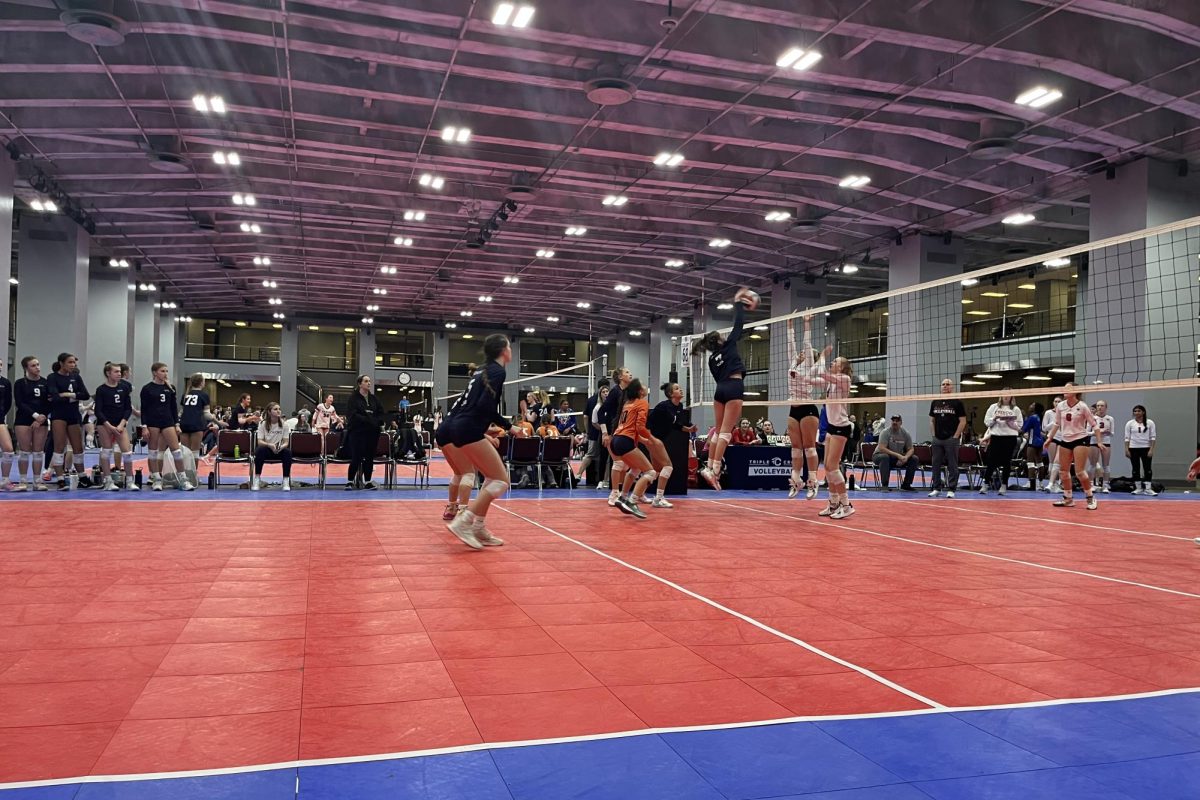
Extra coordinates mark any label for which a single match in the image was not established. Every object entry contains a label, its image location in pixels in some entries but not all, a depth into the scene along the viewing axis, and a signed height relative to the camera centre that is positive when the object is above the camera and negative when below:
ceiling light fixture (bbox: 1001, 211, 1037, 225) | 20.92 +5.39
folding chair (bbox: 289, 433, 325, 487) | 13.64 -0.44
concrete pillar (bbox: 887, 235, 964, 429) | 22.59 +3.06
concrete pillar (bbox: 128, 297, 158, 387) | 33.19 +3.65
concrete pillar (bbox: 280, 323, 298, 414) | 42.69 +2.98
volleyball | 8.87 +1.38
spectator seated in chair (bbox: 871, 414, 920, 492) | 16.36 -0.49
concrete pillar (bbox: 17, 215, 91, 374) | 21.17 +3.40
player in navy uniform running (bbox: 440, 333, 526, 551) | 6.87 -0.09
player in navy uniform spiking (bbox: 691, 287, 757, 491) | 9.46 +0.58
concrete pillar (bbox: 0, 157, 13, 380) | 15.89 +3.67
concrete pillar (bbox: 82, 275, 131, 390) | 26.66 +3.44
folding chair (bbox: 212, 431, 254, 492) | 13.28 -0.38
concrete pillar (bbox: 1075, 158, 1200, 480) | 15.93 +2.55
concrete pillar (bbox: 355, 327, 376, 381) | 43.91 +3.92
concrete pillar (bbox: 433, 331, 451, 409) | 45.16 +3.32
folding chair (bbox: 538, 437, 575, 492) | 14.49 -0.48
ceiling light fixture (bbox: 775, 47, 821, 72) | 12.50 +5.64
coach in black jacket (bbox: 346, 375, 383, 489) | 13.40 -0.15
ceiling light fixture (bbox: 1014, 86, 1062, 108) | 13.66 +5.55
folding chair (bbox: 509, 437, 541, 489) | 14.46 -0.48
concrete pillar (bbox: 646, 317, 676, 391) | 38.38 +3.43
